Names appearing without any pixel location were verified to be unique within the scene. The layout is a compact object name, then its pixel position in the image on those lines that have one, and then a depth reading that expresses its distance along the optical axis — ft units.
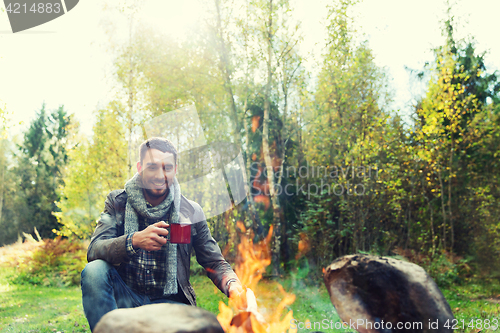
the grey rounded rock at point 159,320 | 4.91
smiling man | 6.16
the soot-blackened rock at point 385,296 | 5.88
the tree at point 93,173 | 34.55
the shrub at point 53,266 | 31.01
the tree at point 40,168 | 71.72
